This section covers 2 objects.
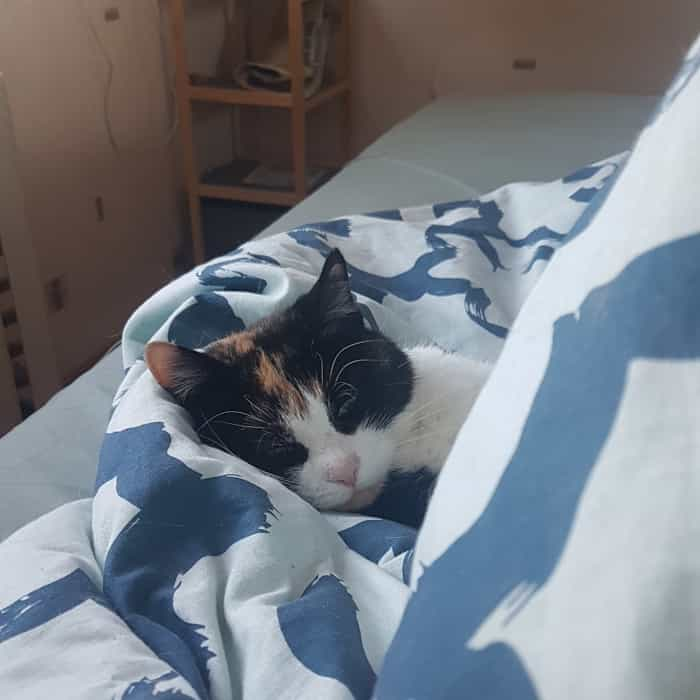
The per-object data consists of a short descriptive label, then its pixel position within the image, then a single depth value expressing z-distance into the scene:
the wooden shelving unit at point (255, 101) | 2.24
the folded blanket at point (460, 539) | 0.29
